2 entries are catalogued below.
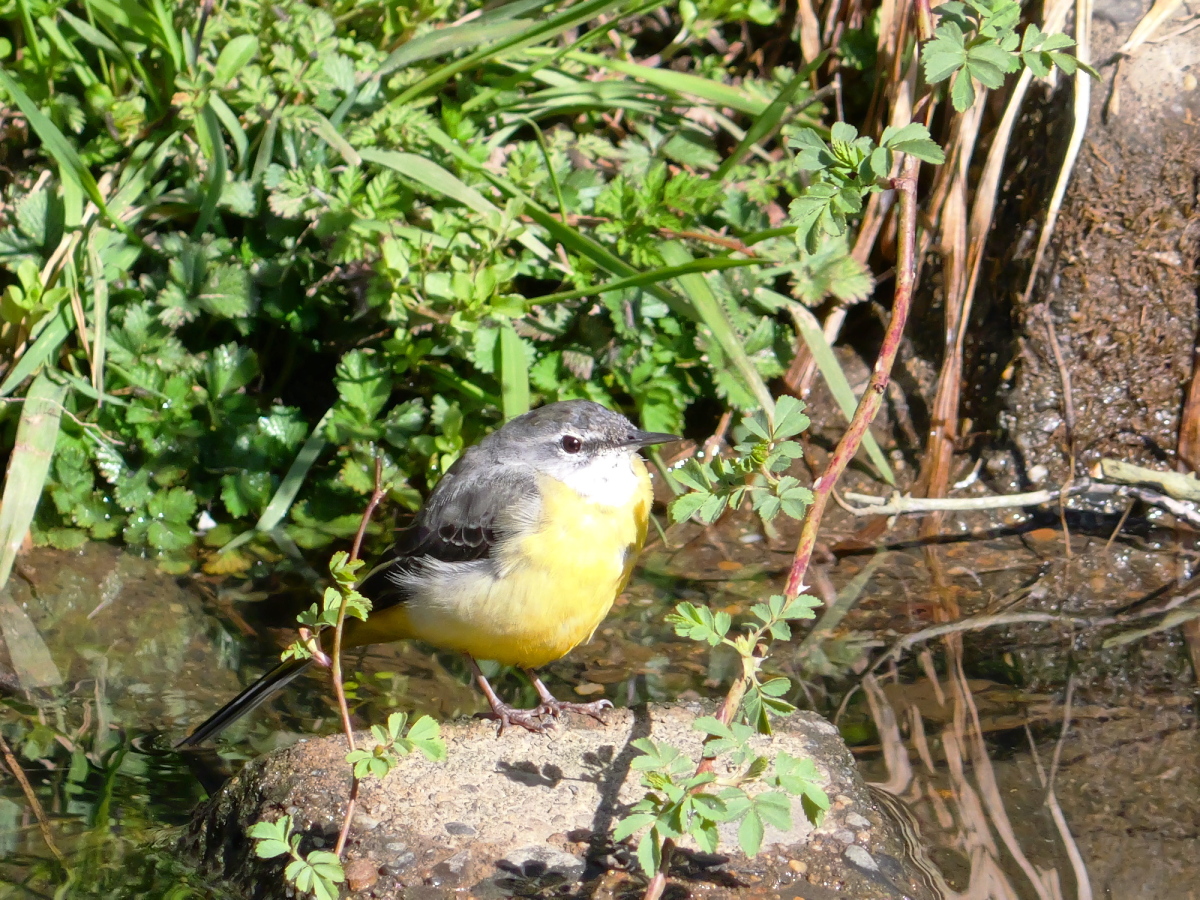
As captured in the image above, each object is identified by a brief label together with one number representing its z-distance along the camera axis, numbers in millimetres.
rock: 3459
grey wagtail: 4359
